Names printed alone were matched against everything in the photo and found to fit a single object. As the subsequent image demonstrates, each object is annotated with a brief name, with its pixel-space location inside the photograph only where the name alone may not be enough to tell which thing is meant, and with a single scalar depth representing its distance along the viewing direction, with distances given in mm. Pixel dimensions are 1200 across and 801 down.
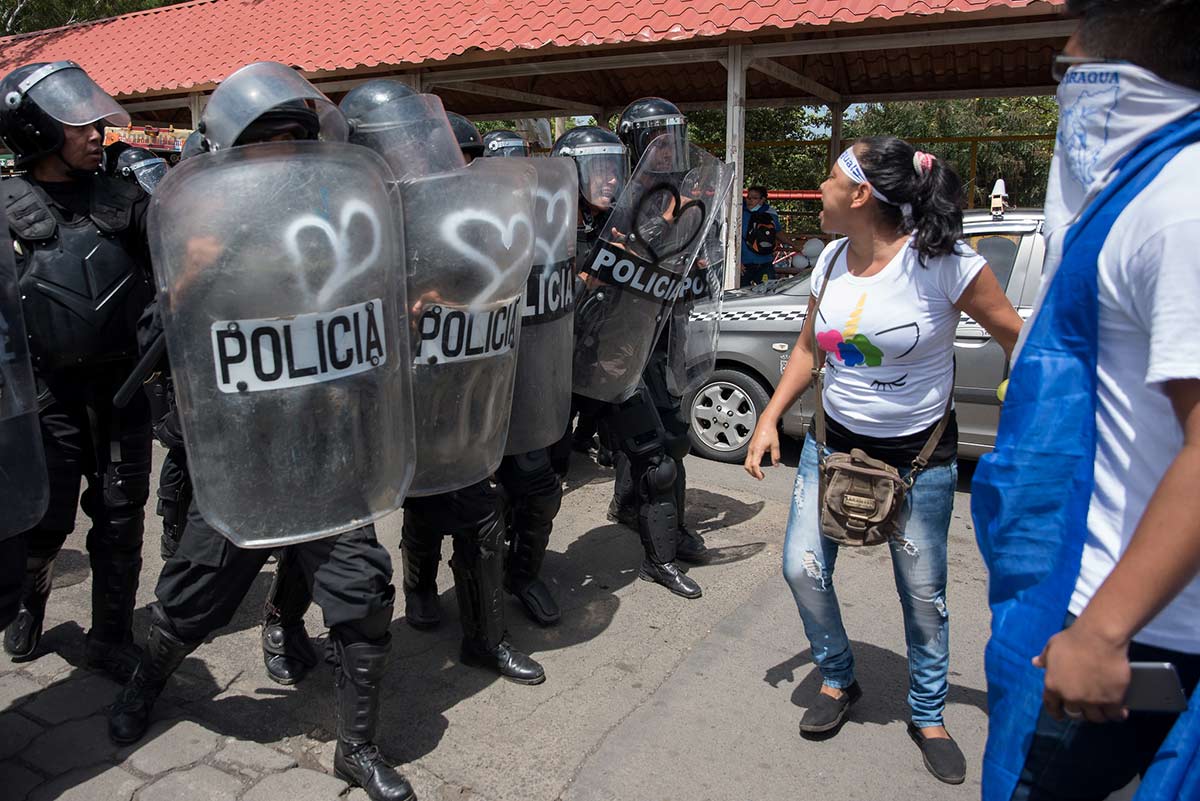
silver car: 5195
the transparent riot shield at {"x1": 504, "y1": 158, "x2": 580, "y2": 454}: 3008
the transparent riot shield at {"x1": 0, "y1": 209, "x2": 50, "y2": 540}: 2248
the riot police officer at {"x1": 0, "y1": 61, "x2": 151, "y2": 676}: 2770
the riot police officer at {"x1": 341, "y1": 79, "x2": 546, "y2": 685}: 2473
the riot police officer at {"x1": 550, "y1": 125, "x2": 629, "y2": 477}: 3814
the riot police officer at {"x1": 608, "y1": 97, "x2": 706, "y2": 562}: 4074
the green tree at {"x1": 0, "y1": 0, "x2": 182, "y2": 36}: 20281
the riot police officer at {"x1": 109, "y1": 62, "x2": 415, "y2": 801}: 2176
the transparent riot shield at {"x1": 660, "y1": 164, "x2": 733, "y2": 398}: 4062
